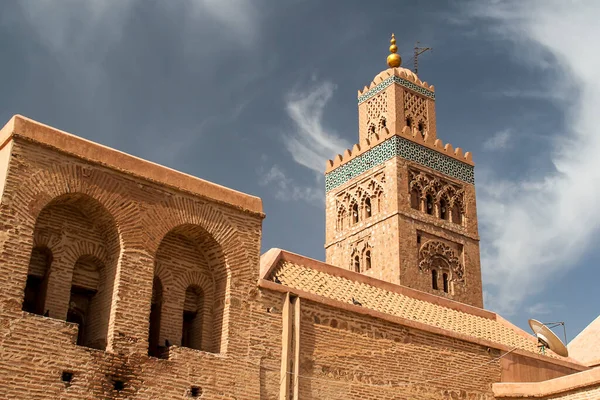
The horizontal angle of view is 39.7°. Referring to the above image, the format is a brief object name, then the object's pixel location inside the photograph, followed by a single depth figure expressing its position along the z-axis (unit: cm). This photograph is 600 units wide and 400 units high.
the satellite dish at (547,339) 1428
